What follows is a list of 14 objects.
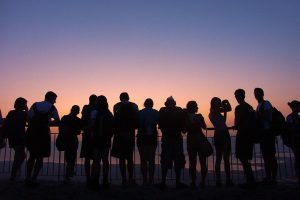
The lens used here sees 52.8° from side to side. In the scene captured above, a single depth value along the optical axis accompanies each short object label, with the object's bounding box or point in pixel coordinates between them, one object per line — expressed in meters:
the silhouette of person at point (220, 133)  5.75
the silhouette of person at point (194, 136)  5.78
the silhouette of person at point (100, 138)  5.38
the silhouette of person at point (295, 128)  5.27
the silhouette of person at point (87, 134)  5.63
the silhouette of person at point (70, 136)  5.77
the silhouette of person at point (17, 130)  5.85
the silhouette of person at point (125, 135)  5.68
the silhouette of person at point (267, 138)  5.34
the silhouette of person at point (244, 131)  5.28
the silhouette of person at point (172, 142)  5.68
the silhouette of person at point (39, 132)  5.24
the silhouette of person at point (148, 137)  5.91
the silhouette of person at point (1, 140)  5.79
